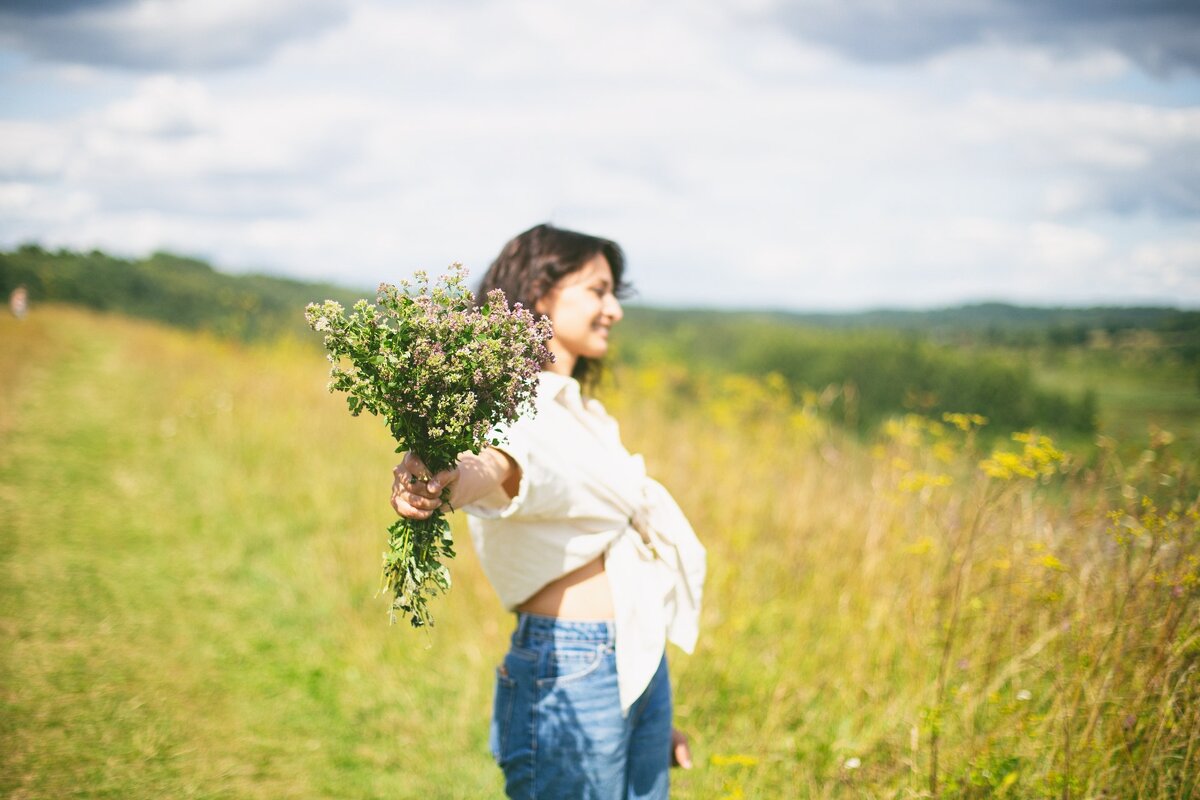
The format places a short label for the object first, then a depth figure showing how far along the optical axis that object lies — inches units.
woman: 62.5
